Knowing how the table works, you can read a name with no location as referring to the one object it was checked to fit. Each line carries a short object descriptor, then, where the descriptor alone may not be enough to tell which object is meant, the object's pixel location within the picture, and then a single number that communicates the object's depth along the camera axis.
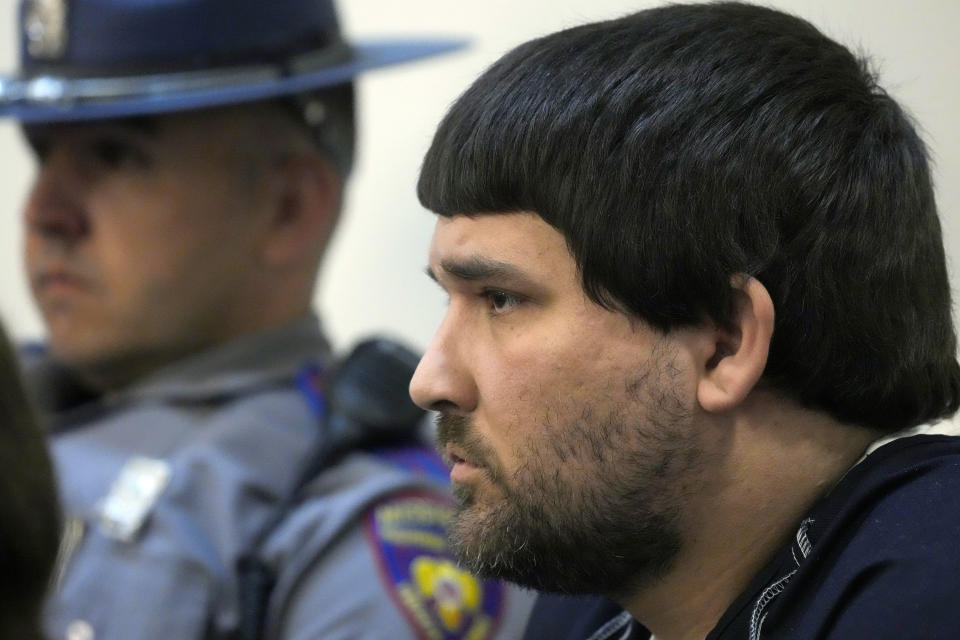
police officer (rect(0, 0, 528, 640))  2.78
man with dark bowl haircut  2.45
